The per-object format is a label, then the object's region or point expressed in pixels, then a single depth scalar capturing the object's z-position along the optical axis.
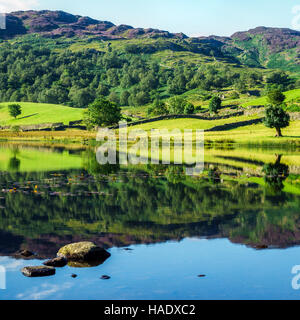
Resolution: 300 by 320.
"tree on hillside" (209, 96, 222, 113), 129.62
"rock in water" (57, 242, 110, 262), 15.18
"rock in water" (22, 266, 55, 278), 13.74
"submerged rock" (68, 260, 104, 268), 14.72
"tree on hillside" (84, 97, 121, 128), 127.00
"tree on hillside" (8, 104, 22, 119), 168.82
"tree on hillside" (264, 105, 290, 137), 83.88
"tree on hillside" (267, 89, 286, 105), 119.12
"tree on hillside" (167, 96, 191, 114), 155.93
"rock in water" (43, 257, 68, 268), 14.59
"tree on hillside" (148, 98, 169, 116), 157.00
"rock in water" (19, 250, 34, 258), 15.59
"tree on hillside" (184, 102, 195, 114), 143.88
